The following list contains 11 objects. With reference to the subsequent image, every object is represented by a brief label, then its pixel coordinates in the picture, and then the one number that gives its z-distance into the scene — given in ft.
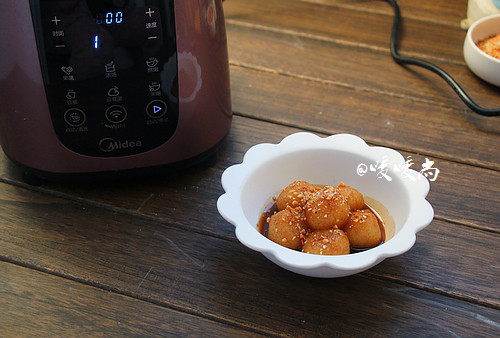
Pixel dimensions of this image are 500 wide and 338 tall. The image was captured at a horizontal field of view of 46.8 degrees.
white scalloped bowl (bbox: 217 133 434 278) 1.39
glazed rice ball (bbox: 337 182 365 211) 1.62
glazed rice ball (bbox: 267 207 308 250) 1.52
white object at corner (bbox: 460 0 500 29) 2.58
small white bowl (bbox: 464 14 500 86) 2.30
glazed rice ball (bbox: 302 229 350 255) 1.46
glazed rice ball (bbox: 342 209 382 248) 1.55
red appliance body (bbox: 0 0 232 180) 1.61
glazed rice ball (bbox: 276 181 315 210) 1.62
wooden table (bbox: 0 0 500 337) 1.48
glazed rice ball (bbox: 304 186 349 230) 1.53
